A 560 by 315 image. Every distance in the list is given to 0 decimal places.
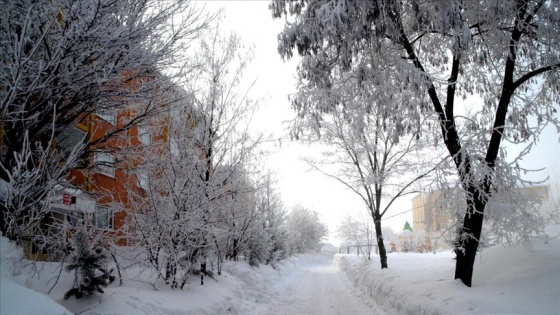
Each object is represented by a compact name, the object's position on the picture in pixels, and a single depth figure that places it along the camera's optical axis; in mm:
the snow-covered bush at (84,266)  6566
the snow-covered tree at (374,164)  15016
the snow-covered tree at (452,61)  7004
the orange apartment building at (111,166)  6778
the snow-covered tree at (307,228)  58156
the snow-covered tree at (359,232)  24047
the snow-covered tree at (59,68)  4707
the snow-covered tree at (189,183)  9094
